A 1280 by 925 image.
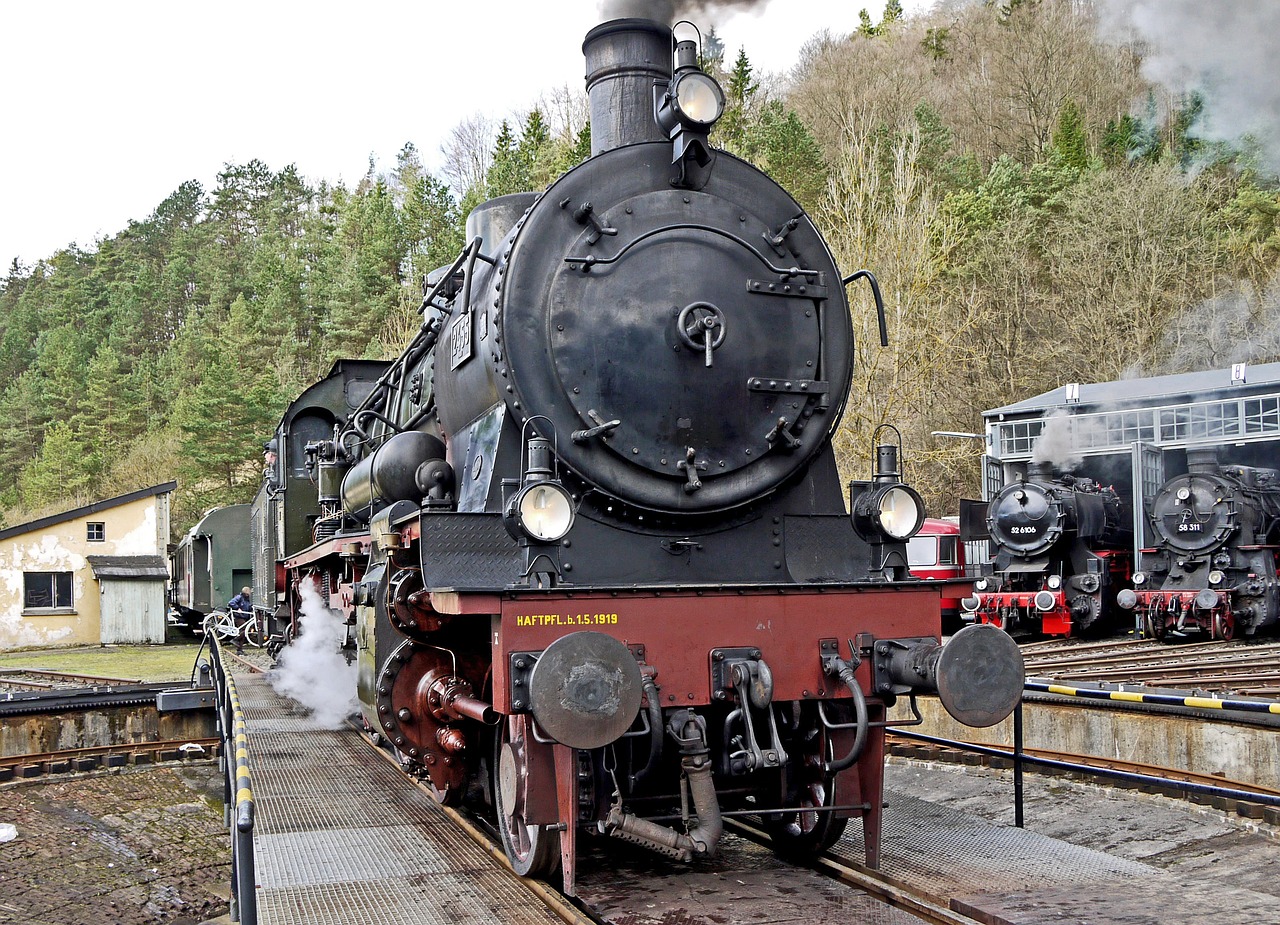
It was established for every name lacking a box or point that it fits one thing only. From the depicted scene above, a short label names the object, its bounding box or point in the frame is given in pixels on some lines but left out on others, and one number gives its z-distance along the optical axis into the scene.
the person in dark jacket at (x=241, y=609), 21.40
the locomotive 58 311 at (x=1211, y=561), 16.59
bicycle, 20.30
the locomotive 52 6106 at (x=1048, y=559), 17.69
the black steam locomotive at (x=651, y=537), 4.40
